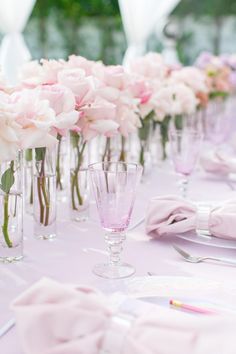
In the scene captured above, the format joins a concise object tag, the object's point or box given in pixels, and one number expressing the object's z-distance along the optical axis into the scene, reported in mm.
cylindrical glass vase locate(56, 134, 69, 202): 1528
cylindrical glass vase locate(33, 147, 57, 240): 1226
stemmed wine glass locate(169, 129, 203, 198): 1539
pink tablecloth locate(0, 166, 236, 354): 959
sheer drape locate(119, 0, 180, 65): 4547
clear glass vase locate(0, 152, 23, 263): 1085
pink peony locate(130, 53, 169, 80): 1979
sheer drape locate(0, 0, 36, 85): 3703
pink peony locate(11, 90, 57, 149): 1034
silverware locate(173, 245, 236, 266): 1084
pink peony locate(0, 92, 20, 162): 995
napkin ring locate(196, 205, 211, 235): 1215
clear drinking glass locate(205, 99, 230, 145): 2223
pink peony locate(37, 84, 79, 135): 1147
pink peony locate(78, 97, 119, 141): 1297
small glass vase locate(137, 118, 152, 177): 1870
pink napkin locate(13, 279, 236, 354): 574
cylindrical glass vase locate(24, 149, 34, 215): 1436
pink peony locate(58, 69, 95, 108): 1246
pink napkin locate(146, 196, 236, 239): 1199
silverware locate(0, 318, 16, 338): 795
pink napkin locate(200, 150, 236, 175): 1872
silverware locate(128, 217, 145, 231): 1316
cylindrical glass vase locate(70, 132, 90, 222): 1383
